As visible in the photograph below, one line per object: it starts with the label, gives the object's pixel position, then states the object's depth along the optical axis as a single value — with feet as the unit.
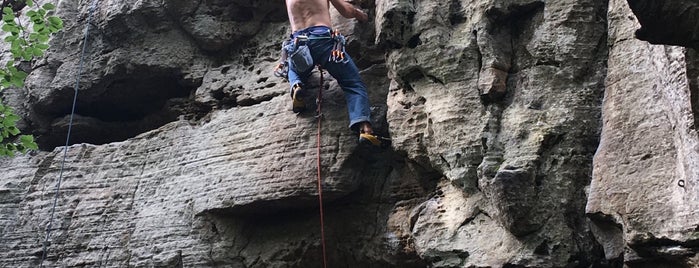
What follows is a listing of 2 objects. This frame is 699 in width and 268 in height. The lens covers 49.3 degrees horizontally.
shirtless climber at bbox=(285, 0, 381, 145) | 20.40
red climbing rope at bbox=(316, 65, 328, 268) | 20.10
